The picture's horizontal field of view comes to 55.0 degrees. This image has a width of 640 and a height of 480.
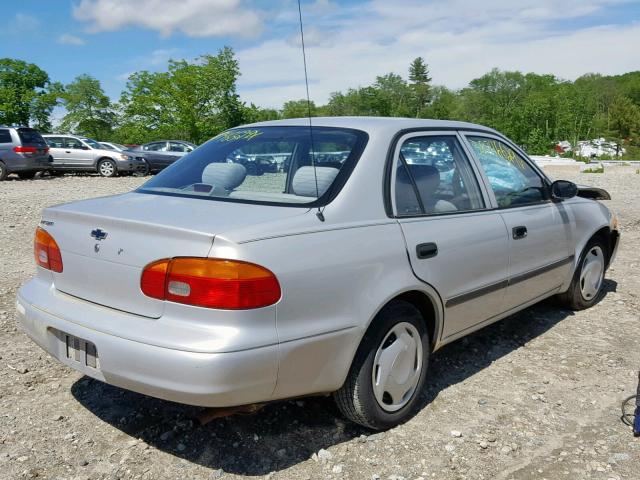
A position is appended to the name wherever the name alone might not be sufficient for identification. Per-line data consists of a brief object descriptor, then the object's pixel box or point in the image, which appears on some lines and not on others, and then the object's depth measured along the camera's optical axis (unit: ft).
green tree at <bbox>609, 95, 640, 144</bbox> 220.43
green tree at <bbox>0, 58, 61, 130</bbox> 211.61
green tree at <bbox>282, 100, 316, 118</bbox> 240.53
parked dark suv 62.69
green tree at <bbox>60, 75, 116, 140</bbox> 218.79
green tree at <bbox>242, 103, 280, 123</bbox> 151.74
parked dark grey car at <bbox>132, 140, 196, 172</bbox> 79.05
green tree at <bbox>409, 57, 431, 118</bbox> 297.61
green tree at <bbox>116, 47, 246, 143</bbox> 152.97
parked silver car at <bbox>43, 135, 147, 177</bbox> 73.67
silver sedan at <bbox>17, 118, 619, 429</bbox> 8.27
